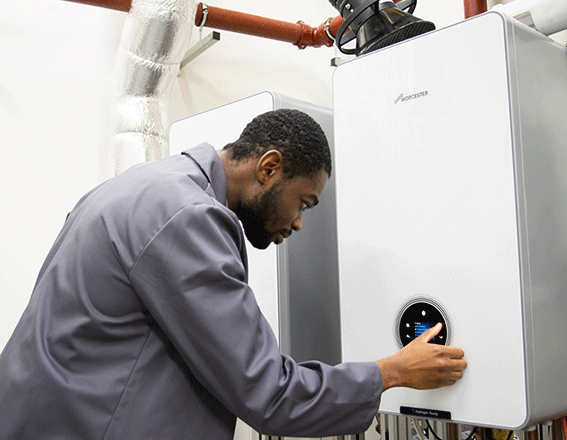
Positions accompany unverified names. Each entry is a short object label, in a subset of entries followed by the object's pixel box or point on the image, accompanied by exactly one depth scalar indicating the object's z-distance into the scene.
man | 0.81
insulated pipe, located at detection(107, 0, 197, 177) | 1.76
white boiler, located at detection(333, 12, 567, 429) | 0.94
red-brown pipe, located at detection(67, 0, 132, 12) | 1.82
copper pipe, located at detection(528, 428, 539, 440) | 1.26
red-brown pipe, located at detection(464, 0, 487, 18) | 1.67
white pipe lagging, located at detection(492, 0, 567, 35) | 1.09
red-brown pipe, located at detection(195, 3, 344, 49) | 2.03
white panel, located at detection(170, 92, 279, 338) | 1.35
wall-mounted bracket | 1.94
